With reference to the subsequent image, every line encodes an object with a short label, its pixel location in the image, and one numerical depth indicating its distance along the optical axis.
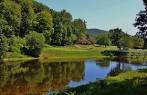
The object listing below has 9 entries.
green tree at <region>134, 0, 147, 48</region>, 14.42
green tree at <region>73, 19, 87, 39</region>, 64.77
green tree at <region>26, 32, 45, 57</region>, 38.96
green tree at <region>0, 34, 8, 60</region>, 32.63
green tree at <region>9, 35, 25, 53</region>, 36.26
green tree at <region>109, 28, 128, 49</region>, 65.62
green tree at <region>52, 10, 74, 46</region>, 51.21
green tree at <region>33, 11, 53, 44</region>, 47.23
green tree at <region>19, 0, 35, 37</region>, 44.86
